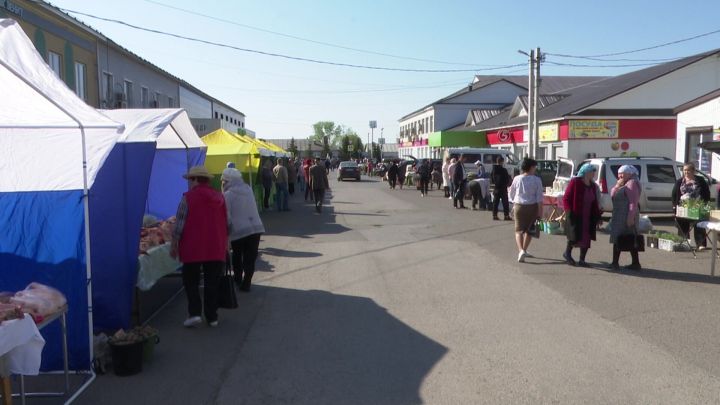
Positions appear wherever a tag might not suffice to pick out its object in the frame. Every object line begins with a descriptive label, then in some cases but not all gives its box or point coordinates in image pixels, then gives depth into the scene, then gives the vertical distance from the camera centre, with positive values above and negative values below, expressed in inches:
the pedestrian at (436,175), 1257.4 -25.6
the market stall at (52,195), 206.7 -11.3
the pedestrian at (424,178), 1124.5 -27.6
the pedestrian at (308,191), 1017.2 -49.3
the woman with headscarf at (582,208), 382.9 -28.5
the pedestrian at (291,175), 957.2 -19.2
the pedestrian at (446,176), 975.1 -21.1
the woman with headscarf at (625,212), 372.8 -30.5
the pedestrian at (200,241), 254.4 -32.9
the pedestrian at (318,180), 762.2 -21.5
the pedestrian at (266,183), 804.6 -26.7
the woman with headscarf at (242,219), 311.6 -28.8
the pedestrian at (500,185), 663.8 -24.1
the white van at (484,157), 1126.7 +11.7
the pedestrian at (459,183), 833.5 -27.3
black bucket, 206.4 -66.7
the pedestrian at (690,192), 449.4 -21.9
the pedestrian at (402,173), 1360.7 -22.9
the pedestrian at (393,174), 1348.4 -24.7
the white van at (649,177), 639.8 -14.7
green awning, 1734.7 +70.0
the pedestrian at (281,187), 790.5 -32.0
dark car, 1788.9 -23.7
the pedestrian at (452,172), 845.2 -13.1
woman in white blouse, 403.6 -25.3
